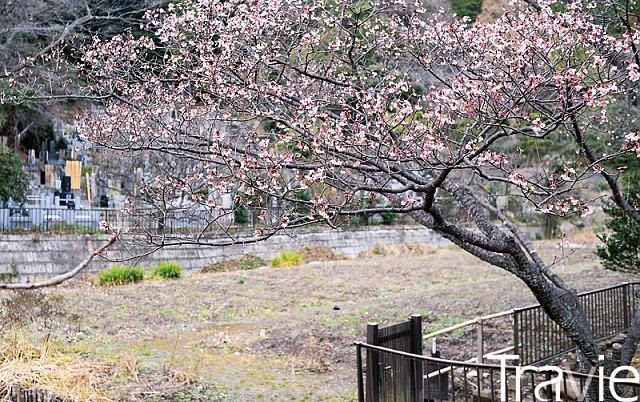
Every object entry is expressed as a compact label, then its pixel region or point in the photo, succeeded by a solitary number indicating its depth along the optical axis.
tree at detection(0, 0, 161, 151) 15.80
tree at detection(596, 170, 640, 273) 11.13
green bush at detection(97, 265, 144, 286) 15.20
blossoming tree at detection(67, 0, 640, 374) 5.07
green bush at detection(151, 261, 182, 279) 16.52
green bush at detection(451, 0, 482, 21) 18.08
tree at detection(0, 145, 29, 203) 16.41
